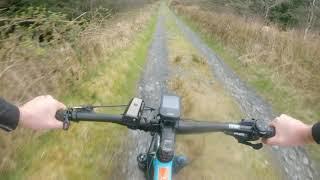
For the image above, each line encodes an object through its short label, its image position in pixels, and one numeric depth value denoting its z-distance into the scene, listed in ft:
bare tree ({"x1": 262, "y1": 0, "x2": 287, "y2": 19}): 57.73
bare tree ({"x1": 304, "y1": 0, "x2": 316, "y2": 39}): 50.71
